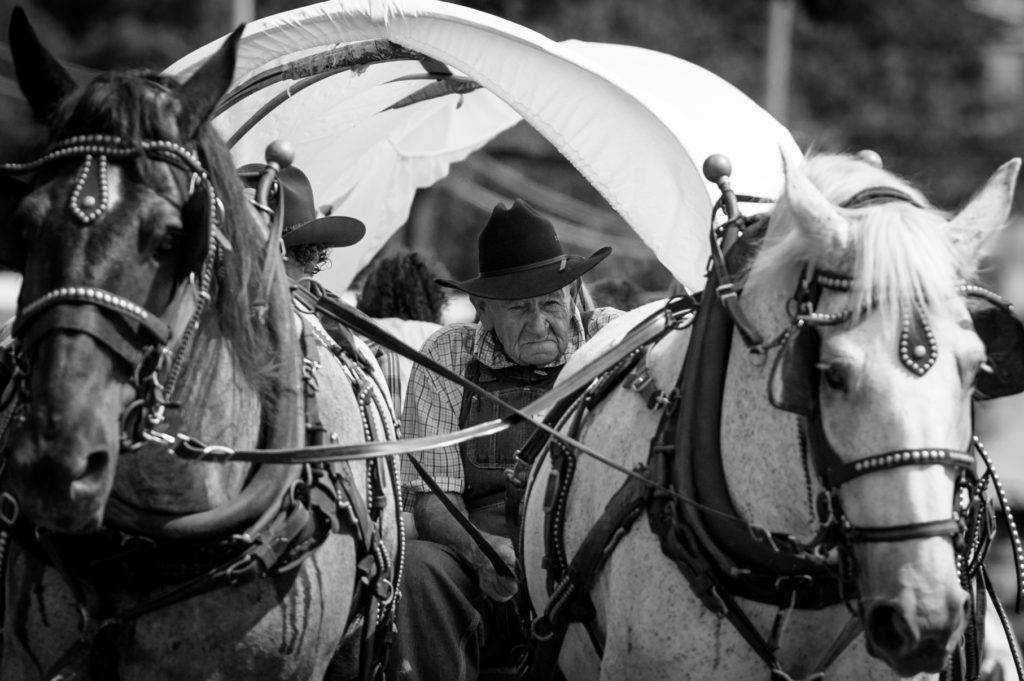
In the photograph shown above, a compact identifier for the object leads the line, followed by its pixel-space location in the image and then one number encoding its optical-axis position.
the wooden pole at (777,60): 46.50
